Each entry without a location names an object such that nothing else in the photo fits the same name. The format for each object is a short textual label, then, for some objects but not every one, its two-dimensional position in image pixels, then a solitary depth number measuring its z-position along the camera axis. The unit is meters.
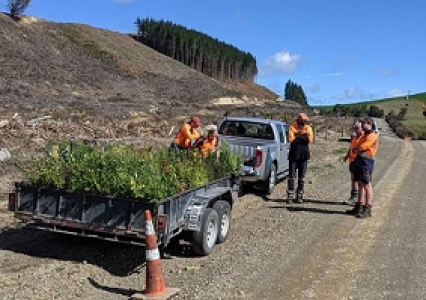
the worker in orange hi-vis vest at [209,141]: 10.39
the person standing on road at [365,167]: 10.28
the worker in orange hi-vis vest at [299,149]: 11.25
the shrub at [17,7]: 58.96
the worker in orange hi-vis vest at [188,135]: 10.68
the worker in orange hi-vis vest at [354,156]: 10.88
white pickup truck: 11.80
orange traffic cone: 5.64
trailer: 6.35
